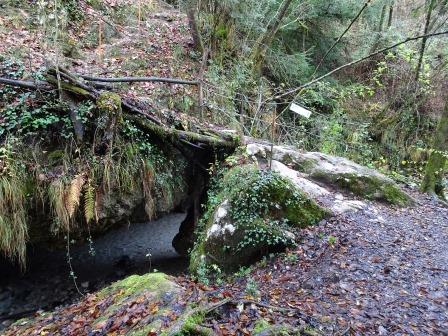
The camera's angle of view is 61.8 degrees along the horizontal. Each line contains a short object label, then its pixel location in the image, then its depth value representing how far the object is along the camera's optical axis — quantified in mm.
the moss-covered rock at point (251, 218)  5355
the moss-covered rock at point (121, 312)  3389
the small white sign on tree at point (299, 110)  5625
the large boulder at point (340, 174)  6898
